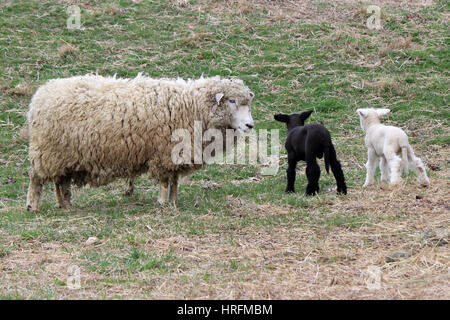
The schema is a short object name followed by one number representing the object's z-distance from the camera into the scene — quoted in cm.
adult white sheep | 795
